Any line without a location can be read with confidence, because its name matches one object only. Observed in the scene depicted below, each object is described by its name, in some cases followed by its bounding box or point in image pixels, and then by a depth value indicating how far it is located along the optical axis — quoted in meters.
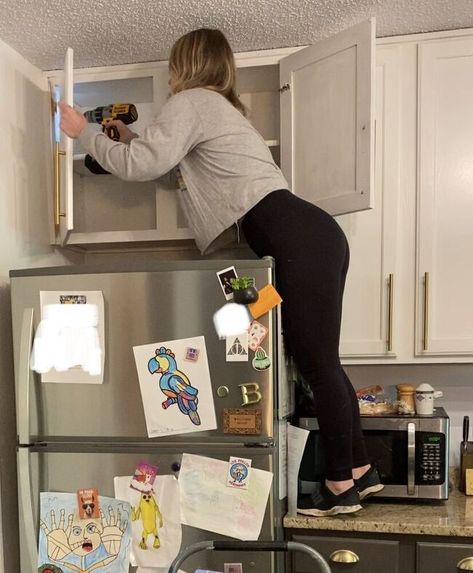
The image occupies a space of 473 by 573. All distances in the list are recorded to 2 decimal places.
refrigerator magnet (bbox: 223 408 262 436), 1.54
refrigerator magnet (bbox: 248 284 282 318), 1.54
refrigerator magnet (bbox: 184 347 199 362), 1.55
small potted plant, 1.53
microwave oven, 1.73
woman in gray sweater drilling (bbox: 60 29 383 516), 1.63
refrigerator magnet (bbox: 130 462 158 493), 1.58
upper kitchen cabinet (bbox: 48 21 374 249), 1.74
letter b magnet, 1.54
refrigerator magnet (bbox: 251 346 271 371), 1.54
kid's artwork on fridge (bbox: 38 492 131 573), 1.59
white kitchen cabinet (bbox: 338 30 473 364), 1.87
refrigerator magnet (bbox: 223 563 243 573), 1.55
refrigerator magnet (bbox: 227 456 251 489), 1.54
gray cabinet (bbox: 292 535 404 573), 1.60
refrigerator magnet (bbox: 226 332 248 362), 1.55
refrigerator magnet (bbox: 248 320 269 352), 1.55
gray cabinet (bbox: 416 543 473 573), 1.57
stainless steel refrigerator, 1.55
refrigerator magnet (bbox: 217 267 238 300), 1.55
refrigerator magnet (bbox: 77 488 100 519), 1.61
